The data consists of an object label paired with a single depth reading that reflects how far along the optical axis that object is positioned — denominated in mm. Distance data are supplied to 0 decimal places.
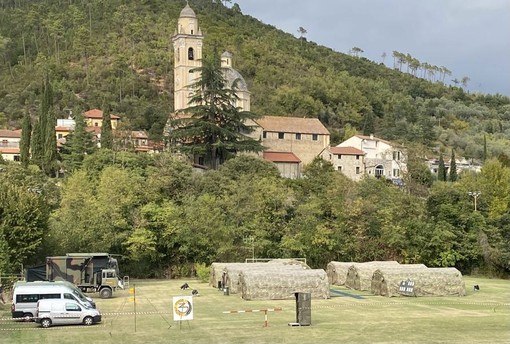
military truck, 37812
